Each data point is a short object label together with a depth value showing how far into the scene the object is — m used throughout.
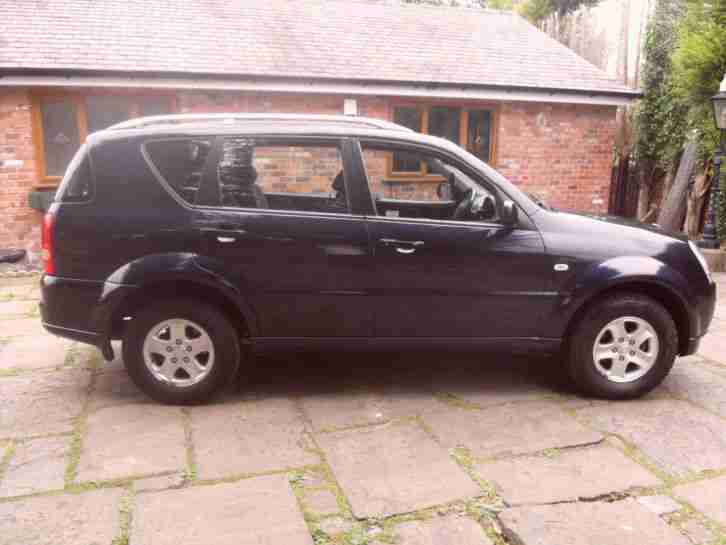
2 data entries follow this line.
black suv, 3.77
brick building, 9.20
